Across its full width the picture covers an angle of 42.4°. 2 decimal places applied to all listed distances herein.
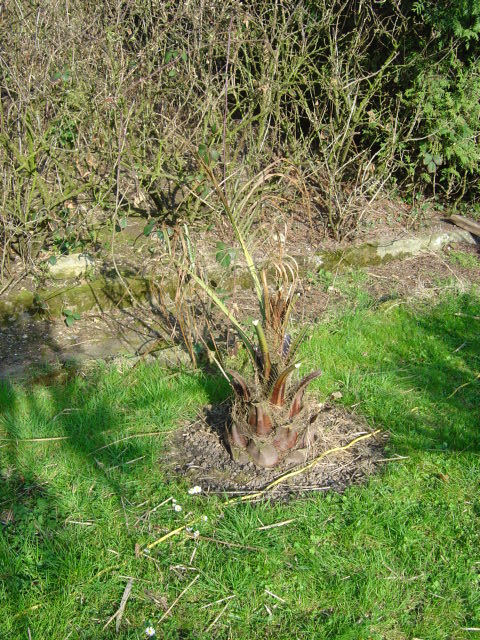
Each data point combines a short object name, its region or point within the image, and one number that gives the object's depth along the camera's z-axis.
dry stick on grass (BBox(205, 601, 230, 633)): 2.69
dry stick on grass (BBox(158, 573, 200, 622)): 2.73
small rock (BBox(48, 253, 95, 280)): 5.42
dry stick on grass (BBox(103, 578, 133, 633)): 2.68
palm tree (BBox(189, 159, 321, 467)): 3.36
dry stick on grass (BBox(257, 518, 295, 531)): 3.14
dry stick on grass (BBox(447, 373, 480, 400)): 4.32
